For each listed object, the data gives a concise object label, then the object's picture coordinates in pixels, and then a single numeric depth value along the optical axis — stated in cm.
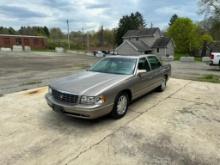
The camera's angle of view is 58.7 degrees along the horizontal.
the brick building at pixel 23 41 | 4991
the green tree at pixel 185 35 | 4772
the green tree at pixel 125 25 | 5662
